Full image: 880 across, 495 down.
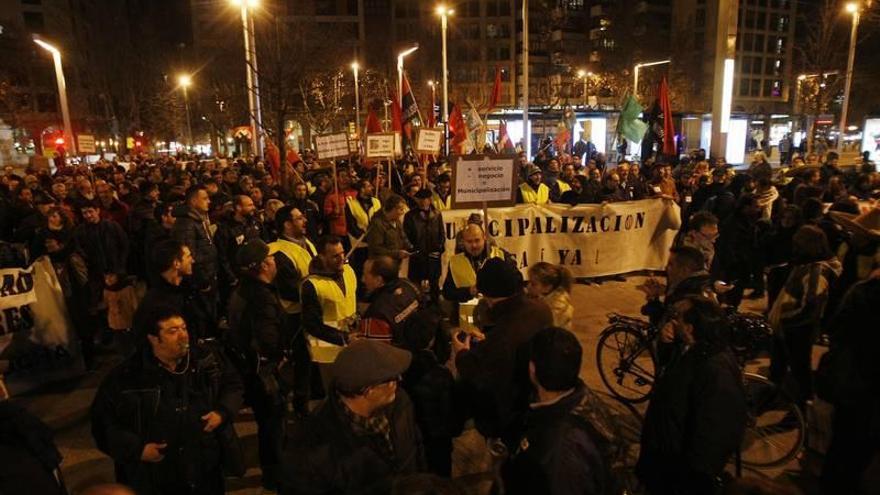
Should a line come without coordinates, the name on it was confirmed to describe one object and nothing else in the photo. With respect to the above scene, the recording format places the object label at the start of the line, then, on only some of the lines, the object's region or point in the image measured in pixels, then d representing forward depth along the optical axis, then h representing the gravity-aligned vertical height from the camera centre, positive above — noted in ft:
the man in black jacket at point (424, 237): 26.78 -4.40
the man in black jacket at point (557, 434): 7.50 -3.92
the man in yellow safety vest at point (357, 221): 31.19 -4.19
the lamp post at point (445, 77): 65.06 +7.32
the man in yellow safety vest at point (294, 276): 16.35 -3.89
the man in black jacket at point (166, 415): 10.02 -4.67
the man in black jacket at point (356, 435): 7.68 -3.97
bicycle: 15.15 -7.37
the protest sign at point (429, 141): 35.27 -0.06
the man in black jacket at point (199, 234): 21.77 -3.30
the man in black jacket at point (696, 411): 9.87 -4.71
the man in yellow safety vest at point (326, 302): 14.53 -3.94
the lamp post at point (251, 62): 45.78 +6.48
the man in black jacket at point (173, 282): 13.53 -3.20
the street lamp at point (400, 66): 47.21 +6.51
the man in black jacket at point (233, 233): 24.43 -3.70
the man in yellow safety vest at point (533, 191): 33.68 -3.06
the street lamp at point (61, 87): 58.18 +6.06
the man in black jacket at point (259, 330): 13.74 -4.34
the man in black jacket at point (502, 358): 10.77 -4.02
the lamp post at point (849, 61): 82.08 +10.17
